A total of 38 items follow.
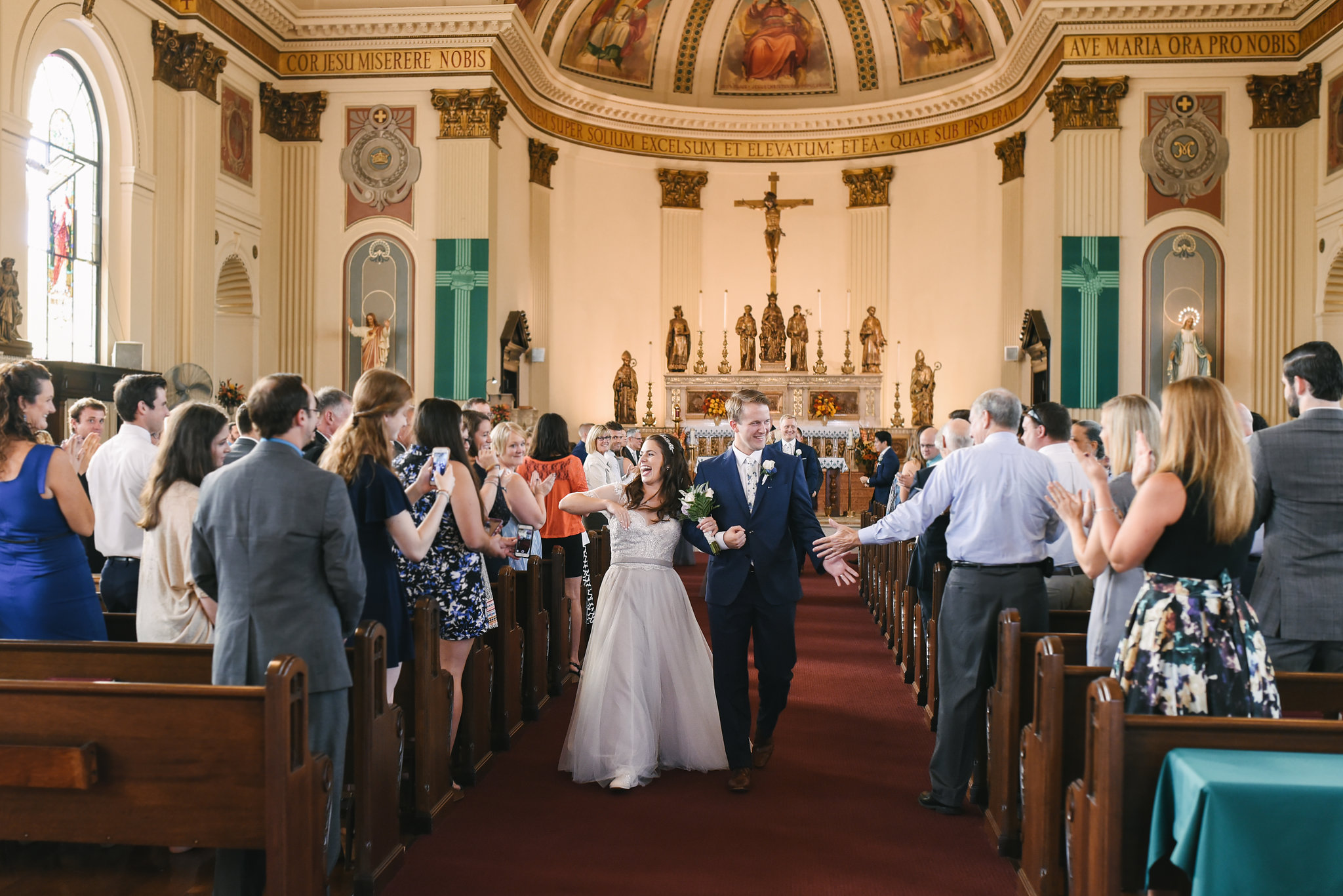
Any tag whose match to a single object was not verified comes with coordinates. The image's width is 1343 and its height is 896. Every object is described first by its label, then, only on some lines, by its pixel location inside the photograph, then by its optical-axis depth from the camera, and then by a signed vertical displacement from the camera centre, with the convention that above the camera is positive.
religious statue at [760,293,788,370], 19.47 +1.93
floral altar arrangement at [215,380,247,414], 13.61 +0.56
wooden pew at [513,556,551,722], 6.43 -1.12
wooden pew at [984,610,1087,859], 4.26 -1.06
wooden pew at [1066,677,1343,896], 2.98 -0.87
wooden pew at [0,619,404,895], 3.86 -0.83
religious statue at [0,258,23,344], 9.98 +1.25
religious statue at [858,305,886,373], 19.22 +1.69
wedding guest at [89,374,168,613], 4.69 -0.16
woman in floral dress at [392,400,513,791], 4.51 -0.48
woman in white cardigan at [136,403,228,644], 4.11 -0.18
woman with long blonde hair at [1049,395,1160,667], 3.96 -0.24
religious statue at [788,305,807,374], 19.42 +1.89
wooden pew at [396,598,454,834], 4.39 -1.14
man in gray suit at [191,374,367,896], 3.32 -0.35
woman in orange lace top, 7.18 -0.31
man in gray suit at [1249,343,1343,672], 3.84 -0.22
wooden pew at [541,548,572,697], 6.97 -1.10
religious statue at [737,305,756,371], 19.47 +1.89
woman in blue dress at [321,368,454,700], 3.88 -0.19
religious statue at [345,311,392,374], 16.00 +1.47
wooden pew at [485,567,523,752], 5.78 -1.18
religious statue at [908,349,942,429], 18.69 +0.91
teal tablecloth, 2.70 -0.97
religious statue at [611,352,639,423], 19.31 +0.89
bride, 5.11 -1.04
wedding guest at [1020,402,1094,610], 5.42 -0.14
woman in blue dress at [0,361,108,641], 4.08 -0.32
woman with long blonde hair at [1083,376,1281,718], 3.28 -0.36
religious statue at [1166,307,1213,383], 14.84 +1.24
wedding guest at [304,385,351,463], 5.08 +0.15
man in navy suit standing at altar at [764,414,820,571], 5.21 -0.08
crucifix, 19.59 +4.20
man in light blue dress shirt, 4.59 -0.45
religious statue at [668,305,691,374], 19.53 +1.77
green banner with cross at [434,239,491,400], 15.84 +1.82
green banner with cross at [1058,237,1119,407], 15.04 +1.74
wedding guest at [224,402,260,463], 4.57 +0.00
